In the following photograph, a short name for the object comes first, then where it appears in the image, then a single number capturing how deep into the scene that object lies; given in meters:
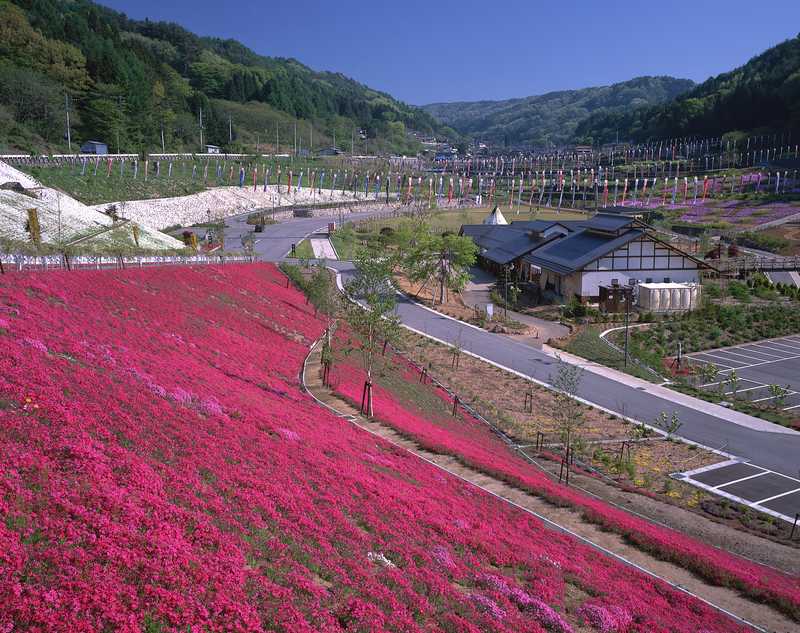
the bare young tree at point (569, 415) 23.08
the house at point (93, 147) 88.79
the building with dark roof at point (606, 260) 49.00
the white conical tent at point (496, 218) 81.38
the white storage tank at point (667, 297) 46.97
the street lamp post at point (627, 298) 38.65
